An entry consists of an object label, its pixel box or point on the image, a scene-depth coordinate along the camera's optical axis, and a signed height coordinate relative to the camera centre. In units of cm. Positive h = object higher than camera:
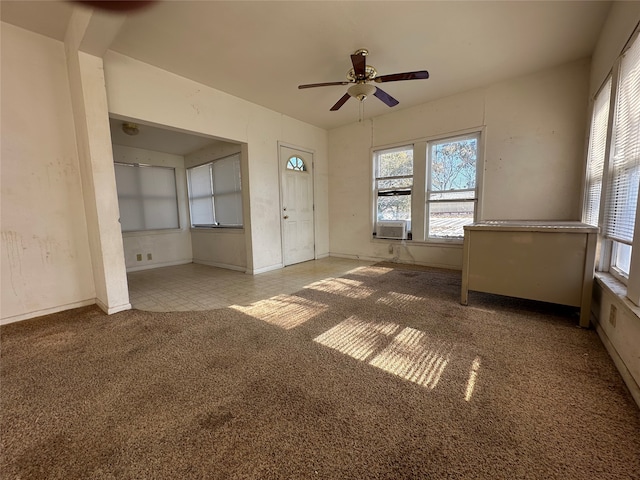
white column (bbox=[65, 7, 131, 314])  240 +58
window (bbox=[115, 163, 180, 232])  492 +37
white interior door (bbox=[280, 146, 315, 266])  478 +12
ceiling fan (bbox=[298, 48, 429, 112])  260 +144
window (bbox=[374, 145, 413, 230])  468 +50
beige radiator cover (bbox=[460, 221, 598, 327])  214 -51
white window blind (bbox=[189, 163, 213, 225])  542 +40
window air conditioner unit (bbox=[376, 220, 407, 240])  473 -38
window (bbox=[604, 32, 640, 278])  184 +31
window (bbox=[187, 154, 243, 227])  487 +41
